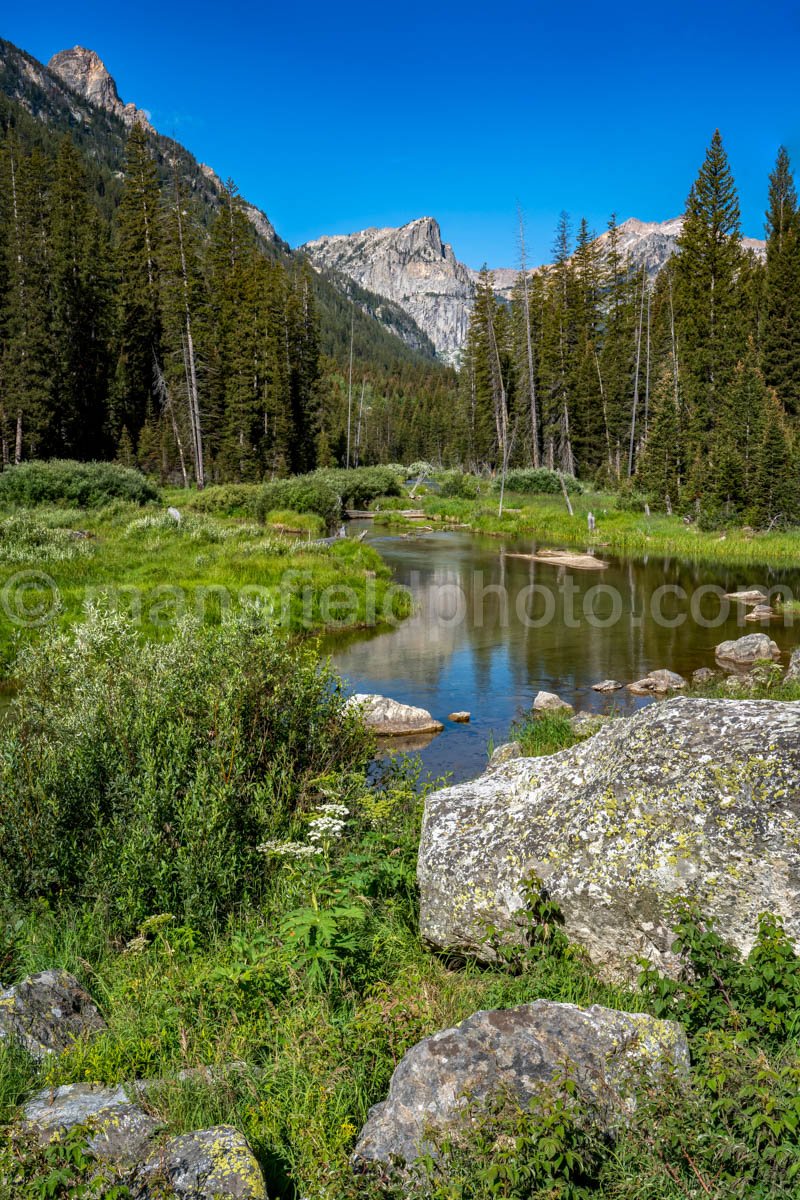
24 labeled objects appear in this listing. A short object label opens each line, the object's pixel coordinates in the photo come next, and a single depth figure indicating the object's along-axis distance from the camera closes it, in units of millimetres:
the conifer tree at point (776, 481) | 35250
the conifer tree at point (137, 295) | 58406
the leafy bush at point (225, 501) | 40406
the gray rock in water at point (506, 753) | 9633
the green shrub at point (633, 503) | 46056
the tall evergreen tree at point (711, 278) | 52438
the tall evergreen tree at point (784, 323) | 50062
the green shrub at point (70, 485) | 31953
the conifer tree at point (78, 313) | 51938
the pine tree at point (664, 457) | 45625
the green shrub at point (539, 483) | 52812
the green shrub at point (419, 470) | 89775
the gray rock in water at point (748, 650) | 16656
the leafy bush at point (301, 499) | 39969
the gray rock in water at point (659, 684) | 14562
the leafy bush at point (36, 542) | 19859
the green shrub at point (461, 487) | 57125
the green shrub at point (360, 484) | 53038
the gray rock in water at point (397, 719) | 12187
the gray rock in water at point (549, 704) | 13023
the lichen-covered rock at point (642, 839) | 4035
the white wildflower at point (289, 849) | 4900
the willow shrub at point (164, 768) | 5324
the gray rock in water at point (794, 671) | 11727
